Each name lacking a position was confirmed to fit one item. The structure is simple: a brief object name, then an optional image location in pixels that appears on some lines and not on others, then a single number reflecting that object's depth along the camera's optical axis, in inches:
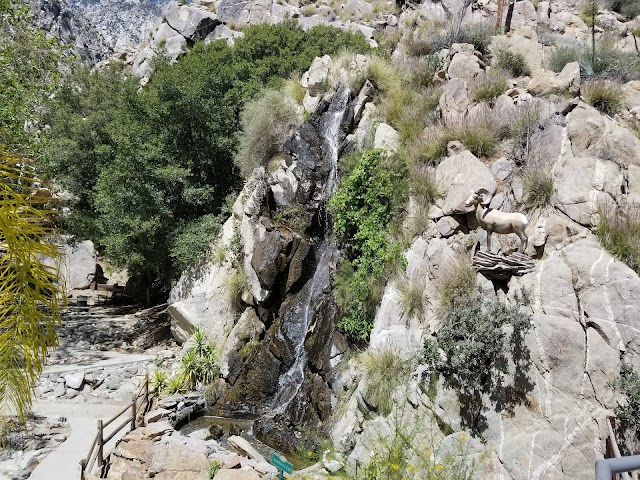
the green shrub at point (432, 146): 354.3
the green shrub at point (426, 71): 452.8
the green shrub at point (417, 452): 190.1
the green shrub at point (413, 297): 287.0
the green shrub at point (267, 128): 530.6
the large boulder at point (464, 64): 422.9
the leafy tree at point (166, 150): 542.0
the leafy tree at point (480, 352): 235.1
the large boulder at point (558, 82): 345.1
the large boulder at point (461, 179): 305.4
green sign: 204.2
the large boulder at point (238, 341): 411.2
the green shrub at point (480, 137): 337.1
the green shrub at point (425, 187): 329.1
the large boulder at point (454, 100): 378.6
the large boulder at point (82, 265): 806.5
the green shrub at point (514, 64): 432.5
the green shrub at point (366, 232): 329.7
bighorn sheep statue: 246.1
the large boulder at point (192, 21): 1184.8
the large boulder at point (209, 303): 457.7
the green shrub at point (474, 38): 474.6
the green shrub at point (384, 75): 473.3
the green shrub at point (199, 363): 412.5
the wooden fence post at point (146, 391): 394.0
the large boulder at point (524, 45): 442.3
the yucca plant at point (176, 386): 402.6
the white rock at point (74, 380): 425.7
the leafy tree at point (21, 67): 456.1
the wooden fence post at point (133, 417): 348.1
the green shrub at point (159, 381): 407.5
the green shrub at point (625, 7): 740.6
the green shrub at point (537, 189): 278.4
